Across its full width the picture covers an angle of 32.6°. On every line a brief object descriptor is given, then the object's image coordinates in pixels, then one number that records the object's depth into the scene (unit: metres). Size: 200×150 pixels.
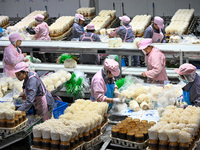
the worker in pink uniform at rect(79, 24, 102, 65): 7.91
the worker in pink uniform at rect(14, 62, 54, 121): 5.18
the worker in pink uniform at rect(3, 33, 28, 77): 6.98
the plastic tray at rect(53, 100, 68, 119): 6.08
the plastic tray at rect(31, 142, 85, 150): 4.01
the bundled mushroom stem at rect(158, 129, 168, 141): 3.75
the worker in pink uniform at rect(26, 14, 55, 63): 10.31
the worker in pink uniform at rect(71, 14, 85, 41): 9.67
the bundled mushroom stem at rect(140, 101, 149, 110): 5.27
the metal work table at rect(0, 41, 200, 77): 6.27
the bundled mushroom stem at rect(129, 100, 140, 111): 5.23
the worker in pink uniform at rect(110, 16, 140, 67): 9.12
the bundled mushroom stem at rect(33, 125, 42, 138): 3.98
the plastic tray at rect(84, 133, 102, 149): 4.19
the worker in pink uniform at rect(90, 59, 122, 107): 5.30
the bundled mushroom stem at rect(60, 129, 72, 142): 3.83
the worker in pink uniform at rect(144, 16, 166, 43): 7.92
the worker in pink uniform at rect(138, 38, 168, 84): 6.20
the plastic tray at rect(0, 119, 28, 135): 4.62
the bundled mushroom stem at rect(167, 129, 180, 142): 3.71
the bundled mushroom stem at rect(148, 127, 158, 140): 3.80
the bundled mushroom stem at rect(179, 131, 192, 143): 3.67
